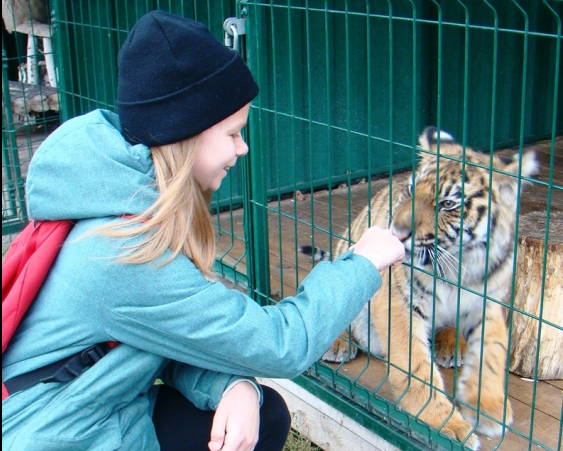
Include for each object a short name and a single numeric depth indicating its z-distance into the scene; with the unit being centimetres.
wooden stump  318
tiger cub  291
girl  186
